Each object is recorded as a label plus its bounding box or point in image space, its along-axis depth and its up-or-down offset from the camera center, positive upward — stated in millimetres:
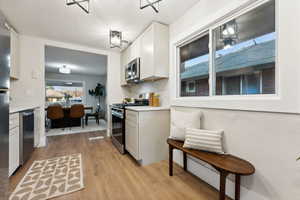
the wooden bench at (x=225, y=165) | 1086 -602
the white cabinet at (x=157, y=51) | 2344 +899
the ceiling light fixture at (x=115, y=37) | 2469 +1199
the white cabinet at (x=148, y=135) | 2068 -615
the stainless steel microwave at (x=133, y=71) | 2842 +673
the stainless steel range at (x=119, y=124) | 2502 -548
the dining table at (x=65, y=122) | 4793 -883
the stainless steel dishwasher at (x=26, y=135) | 1950 -600
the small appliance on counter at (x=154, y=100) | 2666 -26
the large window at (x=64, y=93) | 6633 +323
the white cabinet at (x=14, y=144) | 1655 -622
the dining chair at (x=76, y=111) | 4570 -451
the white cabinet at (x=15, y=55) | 2467 +873
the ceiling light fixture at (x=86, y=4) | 1900 +1439
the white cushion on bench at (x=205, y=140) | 1407 -477
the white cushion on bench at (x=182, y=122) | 1712 -323
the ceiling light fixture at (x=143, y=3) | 1879 +1435
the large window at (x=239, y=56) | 1234 +507
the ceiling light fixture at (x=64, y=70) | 5021 +1146
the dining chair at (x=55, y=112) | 4234 -459
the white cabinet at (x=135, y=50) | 2871 +1167
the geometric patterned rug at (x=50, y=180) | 1432 -1069
